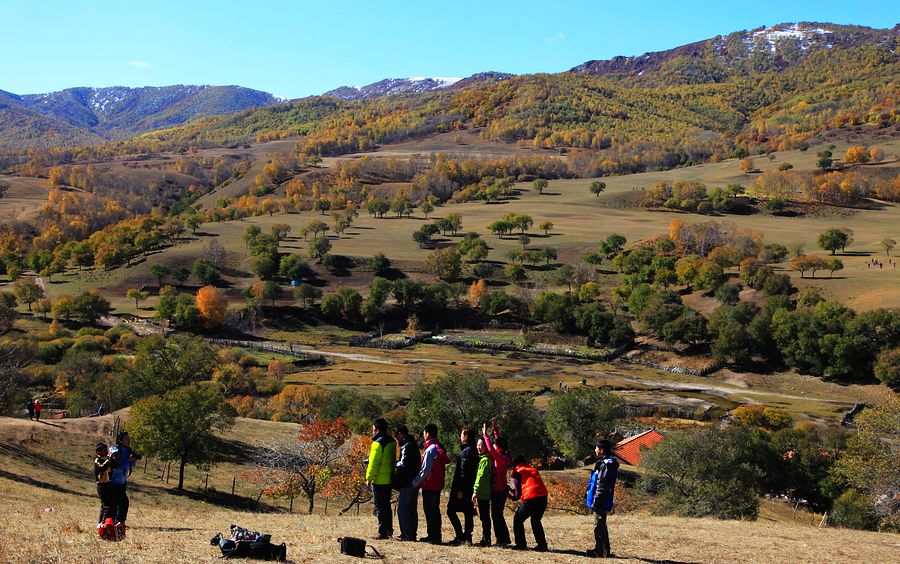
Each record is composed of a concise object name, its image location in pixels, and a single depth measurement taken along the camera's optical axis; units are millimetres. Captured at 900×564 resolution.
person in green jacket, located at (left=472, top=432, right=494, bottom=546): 12773
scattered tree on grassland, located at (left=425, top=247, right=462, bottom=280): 113562
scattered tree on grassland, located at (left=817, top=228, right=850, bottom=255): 110000
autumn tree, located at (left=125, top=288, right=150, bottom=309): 104438
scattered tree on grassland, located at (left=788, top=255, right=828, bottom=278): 97750
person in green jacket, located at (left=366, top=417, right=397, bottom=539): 12664
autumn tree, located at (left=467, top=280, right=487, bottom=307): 106125
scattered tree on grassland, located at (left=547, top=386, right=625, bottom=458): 41844
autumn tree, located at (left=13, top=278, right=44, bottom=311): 99875
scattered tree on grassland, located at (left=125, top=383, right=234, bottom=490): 29531
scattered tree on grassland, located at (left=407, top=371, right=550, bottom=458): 35906
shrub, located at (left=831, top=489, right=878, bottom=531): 32594
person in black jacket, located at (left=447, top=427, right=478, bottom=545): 12844
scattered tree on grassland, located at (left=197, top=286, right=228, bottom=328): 96812
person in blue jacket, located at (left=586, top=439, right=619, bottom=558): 12703
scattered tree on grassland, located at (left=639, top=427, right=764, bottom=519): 28859
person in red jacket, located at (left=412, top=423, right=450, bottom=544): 12648
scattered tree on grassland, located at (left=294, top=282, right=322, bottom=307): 102938
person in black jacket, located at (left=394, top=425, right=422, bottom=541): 12672
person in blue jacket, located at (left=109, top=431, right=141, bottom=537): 13695
